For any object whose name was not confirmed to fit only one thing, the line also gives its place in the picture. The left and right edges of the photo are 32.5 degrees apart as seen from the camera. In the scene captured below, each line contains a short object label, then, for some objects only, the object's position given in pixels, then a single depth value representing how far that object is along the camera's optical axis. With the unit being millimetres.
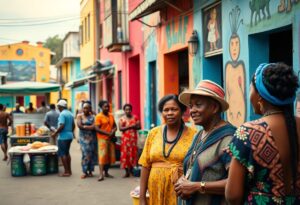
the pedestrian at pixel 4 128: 16395
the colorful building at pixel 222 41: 7957
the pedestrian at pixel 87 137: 12188
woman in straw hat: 3527
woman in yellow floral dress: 4699
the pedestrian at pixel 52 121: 14992
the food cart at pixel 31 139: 12883
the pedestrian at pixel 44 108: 20450
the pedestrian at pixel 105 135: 11969
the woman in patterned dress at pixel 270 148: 2863
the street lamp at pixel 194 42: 11367
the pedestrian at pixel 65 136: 12453
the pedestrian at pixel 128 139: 12117
